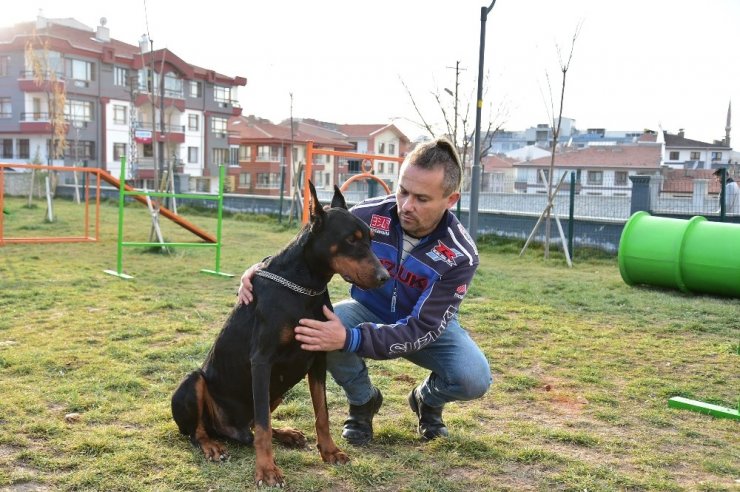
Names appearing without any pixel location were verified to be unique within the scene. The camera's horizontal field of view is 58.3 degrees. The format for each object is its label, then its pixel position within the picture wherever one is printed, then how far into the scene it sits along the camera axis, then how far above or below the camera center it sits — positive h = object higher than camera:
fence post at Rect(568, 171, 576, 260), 13.96 -0.35
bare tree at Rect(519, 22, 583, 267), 13.33 -0.40
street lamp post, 13.11 +1.05
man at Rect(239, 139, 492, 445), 3.25 -0.61
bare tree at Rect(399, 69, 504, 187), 22.94 +2.49
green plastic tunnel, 8.84 -0.75
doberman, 2.99 -0.76
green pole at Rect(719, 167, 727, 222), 12.94 +0.14
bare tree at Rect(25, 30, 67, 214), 35.21 +5.33
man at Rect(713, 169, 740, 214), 13.41 +0.14
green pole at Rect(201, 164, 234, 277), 10.02 -0.76
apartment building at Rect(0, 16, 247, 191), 43.19 +5.83
